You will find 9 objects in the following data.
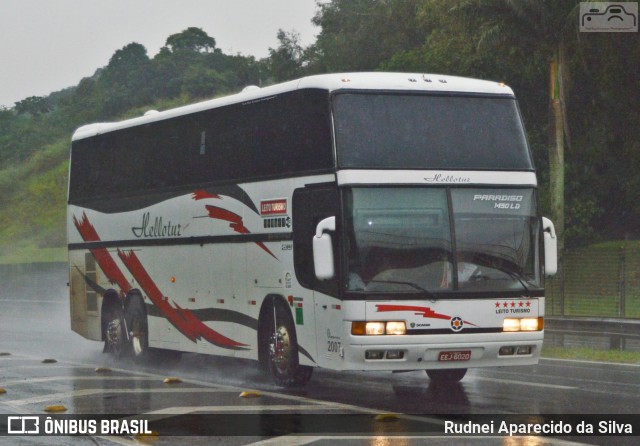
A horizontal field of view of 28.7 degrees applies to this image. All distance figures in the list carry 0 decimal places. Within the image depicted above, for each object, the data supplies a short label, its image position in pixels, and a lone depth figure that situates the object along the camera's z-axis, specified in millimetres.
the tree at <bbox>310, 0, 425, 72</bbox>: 77500
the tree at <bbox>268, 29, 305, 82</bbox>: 100500
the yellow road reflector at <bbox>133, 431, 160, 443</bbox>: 11148
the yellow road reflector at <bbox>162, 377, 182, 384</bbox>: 16516
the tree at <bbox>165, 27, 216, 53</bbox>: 154875
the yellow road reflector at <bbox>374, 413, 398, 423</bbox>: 12108
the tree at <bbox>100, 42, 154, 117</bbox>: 136900
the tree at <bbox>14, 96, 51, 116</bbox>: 164625
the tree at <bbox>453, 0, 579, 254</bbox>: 38844
